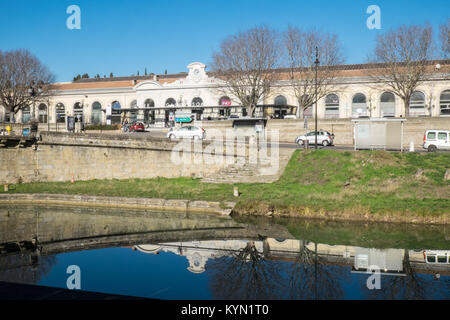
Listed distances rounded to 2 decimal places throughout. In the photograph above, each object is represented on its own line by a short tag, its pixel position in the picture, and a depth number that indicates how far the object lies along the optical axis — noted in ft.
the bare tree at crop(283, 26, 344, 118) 161.17
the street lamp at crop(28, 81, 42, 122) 114.79
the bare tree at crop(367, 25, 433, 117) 148.25
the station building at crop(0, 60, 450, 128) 175.42
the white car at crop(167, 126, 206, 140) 125.08
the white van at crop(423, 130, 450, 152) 109.40
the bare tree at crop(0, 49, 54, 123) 187.52
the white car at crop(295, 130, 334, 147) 129.39
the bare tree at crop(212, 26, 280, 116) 163.32
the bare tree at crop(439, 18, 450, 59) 140.87
